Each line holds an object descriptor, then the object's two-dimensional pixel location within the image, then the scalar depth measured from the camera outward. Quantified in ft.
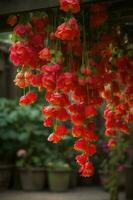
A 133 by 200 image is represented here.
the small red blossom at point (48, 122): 4.70
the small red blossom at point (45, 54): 4.48
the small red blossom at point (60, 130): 4.68
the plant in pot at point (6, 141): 16.93
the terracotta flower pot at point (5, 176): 16.84
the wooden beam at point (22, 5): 4.62
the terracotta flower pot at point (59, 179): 16.70
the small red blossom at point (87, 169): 4.73
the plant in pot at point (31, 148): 16.90
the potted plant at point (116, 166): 14.51
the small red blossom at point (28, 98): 4.84
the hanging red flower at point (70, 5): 4.12
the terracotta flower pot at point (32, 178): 16.85
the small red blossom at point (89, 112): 4.50
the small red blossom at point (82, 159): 4.69
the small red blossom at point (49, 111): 4.49
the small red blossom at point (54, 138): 4.71
